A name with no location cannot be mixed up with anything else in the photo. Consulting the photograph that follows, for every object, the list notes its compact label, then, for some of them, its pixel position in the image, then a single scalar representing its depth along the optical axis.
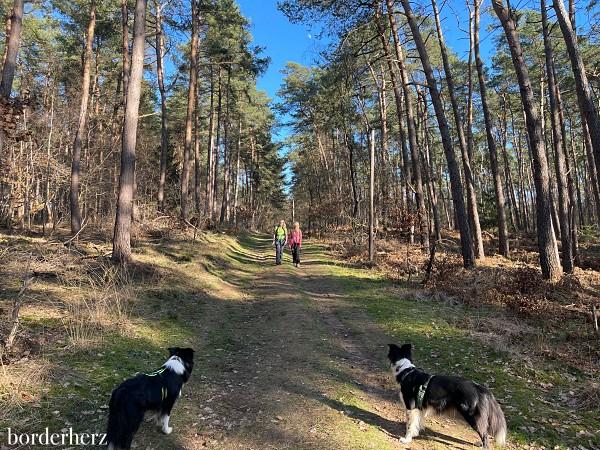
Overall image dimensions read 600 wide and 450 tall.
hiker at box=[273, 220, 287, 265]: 17.50
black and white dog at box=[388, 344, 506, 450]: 4.27
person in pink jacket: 16.92
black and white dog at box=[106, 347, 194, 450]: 3.76
